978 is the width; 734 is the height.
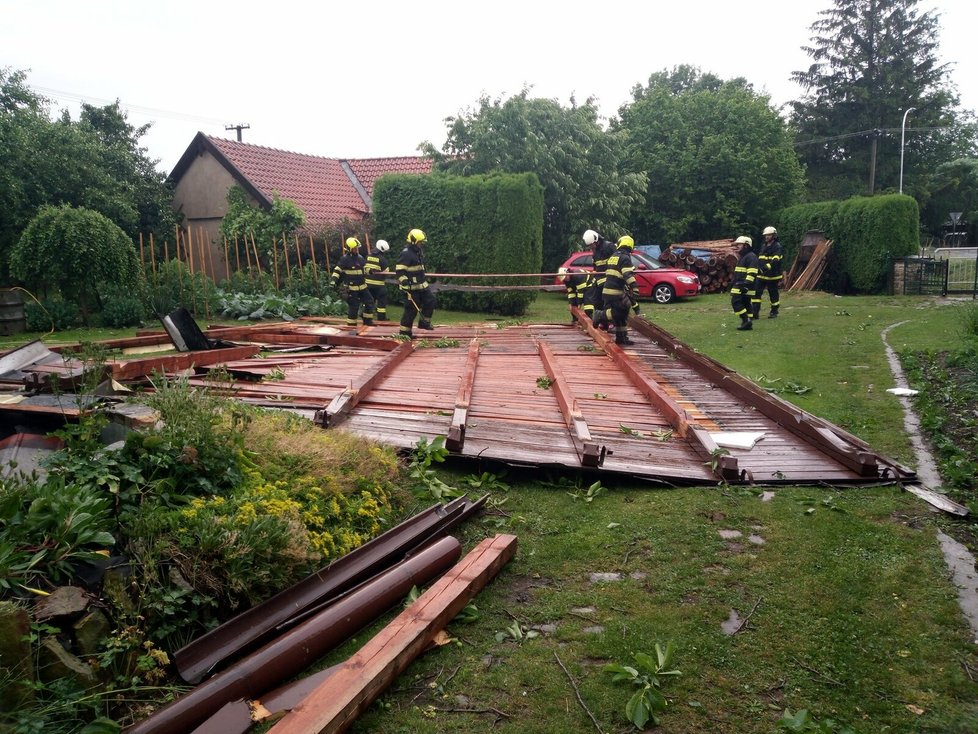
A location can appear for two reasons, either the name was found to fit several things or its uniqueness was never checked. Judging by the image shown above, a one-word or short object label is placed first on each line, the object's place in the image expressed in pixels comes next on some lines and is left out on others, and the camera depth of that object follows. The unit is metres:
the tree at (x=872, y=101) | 44.22
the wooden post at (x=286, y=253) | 19.76
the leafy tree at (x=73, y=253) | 14.84
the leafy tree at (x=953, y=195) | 46.38
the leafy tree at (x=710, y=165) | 29.62
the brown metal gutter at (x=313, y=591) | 3.35
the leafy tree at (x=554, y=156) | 22.78
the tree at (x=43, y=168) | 17.53
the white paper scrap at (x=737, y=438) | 6.57
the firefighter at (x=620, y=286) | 11.49
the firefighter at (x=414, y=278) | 13.24
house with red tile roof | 25.19
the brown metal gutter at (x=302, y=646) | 3.00
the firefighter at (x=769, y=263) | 16.05
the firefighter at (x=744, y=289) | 15.15
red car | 21.94
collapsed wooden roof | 5.98
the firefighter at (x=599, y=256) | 12.65
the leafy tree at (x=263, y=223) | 21.77
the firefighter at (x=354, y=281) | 15.74
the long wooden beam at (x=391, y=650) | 2.87
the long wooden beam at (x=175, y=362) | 8.02
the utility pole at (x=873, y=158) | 43.41
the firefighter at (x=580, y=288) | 14.05
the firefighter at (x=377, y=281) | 15.86
